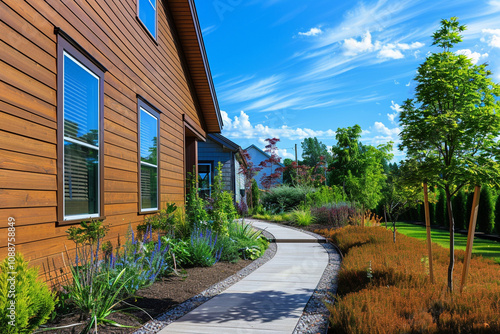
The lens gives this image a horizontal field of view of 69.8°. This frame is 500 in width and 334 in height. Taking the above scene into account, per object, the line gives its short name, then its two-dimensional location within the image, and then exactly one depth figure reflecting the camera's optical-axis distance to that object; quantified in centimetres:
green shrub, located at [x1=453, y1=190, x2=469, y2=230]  1557
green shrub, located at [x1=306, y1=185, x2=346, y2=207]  1455
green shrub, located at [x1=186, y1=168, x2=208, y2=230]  723
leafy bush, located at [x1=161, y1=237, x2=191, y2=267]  586
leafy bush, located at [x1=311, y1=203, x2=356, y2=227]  1227
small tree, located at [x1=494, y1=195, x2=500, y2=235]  1289
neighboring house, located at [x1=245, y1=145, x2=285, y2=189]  4806
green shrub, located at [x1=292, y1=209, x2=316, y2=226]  1331
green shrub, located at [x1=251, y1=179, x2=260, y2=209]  2075
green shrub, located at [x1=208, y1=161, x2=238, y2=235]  717
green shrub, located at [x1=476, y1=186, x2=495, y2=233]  1383
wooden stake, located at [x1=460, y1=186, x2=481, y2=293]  402
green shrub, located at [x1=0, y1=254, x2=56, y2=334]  246
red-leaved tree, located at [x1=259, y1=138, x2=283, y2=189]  2245
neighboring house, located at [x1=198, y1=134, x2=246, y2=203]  1734
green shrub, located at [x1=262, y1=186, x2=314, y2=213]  1810
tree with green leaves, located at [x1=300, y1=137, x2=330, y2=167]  7095
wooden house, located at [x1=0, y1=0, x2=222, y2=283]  334
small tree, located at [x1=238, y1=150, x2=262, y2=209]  2105
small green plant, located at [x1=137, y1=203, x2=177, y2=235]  635
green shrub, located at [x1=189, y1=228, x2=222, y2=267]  614
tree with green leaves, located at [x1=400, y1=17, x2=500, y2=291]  401
